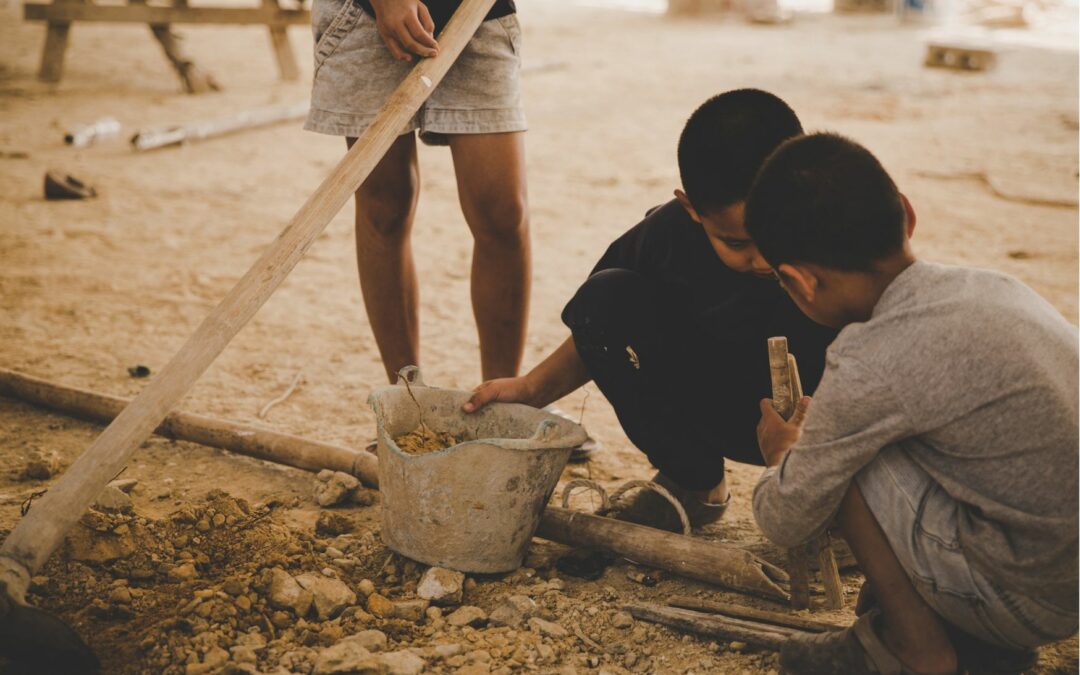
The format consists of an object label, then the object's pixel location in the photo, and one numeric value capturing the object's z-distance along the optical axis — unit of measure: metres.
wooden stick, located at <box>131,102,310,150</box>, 6.02
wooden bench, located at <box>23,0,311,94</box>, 7.90
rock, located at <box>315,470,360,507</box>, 2.42
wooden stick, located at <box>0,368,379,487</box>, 2.51
